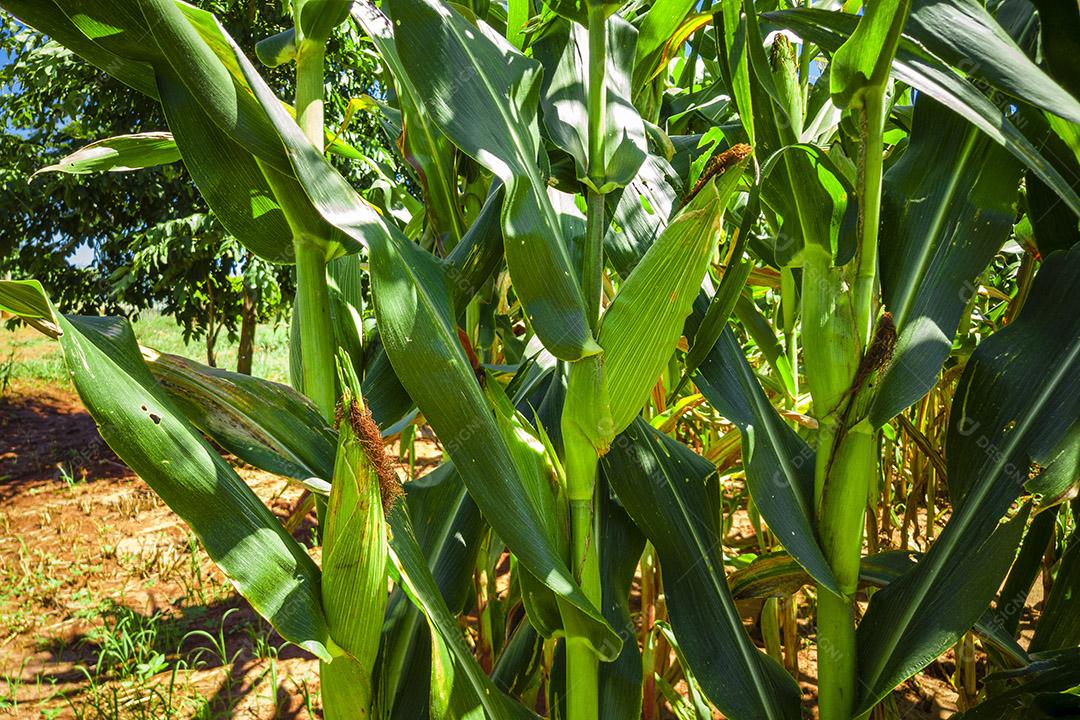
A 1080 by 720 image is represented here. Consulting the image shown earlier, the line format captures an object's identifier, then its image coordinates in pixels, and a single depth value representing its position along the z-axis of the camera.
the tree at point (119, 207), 5.02
